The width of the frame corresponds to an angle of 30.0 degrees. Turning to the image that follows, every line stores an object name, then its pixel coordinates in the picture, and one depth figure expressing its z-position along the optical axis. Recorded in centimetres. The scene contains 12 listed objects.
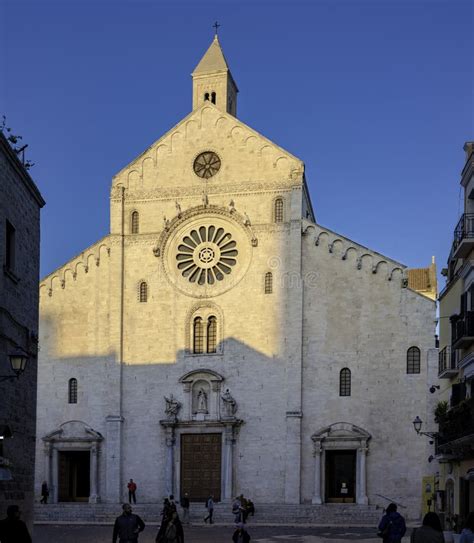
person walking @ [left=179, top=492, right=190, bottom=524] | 3800
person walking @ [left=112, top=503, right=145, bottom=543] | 1636
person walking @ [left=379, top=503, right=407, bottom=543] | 1588
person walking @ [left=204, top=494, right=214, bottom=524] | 3731
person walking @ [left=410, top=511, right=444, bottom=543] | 1088
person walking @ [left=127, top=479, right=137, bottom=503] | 4200
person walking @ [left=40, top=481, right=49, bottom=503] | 4212
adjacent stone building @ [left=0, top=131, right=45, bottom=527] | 1766
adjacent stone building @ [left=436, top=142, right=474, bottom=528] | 2478
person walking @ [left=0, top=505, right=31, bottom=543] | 1186
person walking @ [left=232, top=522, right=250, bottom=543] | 1927
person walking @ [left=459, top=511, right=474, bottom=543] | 1202
